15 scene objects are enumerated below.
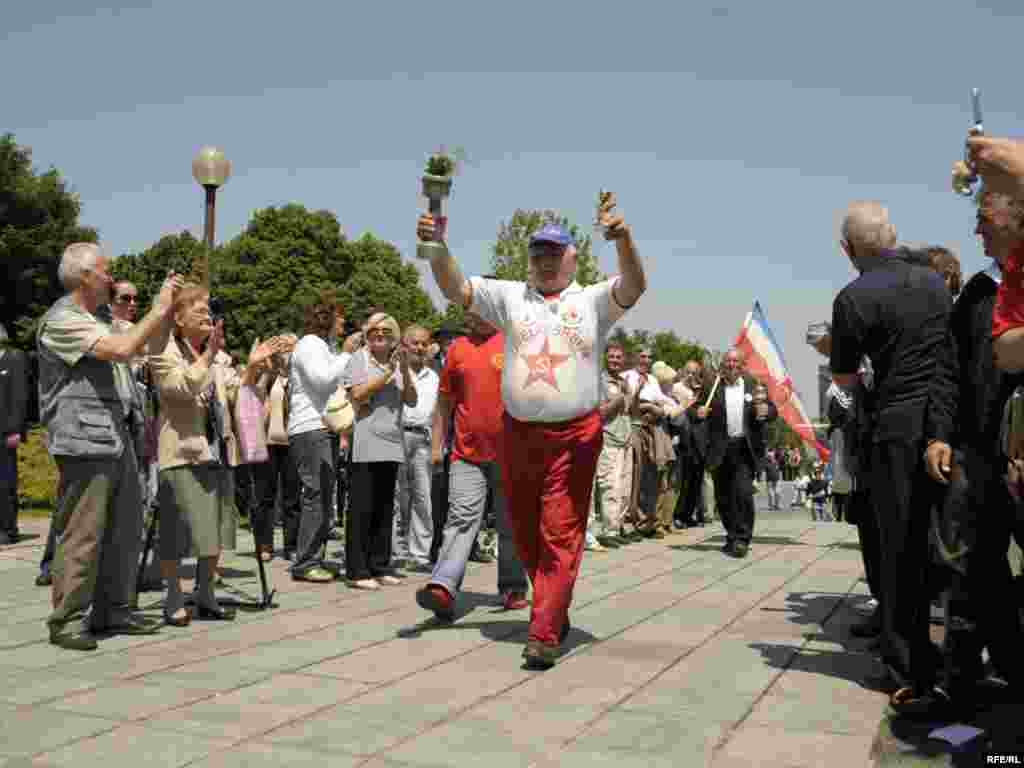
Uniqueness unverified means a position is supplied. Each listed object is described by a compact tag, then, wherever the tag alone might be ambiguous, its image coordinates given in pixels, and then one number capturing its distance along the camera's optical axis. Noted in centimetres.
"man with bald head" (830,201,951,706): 466
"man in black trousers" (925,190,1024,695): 426
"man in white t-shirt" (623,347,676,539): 1308
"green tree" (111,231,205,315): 5018
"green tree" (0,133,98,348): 4019
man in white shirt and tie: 1125
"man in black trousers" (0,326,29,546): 1139
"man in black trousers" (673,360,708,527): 1488
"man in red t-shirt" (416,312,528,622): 733
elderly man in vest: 595
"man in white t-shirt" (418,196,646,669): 597
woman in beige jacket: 664
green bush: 1697
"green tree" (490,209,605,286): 3862
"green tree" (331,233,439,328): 5069
